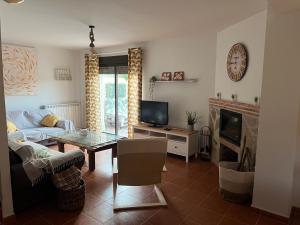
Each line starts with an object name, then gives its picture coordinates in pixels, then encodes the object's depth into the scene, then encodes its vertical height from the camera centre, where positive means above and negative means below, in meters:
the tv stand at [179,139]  4.22 -1.02
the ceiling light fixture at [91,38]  3.54 +0.77
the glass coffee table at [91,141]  3.62 -0.94
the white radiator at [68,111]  5.99 -0.70
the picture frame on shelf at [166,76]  4.81 +0.24
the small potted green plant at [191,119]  4.42 -0.63
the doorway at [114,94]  5.78 -0.20
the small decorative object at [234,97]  3.46 -0.14
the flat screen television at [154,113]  4.72 -0.56
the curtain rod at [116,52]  5.51 +0.87
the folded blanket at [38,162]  2.46 -0.90
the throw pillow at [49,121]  5.26 -0.84
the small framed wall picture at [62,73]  6.11 +0.35
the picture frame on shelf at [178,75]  4.62 +0.25
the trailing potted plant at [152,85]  5.01 +0.03
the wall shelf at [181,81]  4.46 +0.13
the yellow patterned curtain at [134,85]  5.17 +0.04
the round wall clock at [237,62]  3.22 +0.40
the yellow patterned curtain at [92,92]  6.09 -0.16
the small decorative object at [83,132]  4.18 -0.87
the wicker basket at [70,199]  2.52 -1.29
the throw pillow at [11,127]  4.40 -0.85
